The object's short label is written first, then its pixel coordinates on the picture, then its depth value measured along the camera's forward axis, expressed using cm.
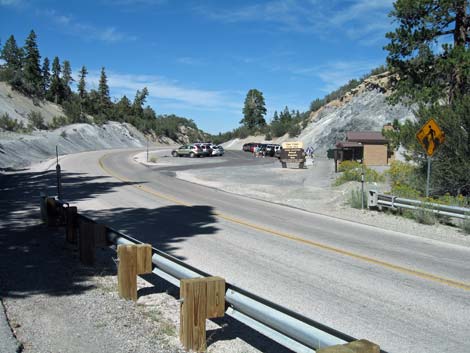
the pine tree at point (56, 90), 8821
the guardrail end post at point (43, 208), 1121
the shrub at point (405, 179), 1581
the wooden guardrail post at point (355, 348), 304
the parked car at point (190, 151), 5278
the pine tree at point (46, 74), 9557
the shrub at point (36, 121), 5950
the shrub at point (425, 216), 1316
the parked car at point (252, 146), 6909
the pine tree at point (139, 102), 11558
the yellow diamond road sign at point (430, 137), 1483
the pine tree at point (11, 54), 8425
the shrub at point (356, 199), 1584
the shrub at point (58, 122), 6414
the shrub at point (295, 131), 7806
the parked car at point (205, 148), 5341
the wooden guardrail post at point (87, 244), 756
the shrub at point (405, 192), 1540
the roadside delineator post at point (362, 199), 1557
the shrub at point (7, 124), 4859
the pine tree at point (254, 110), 11919
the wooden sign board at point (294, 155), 3638
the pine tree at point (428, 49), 1945
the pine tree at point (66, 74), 9755
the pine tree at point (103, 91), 10352
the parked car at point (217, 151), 5513
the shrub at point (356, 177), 2319
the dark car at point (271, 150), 5958
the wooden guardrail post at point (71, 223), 898
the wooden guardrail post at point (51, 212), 1066
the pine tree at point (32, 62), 8217
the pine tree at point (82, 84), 10062
